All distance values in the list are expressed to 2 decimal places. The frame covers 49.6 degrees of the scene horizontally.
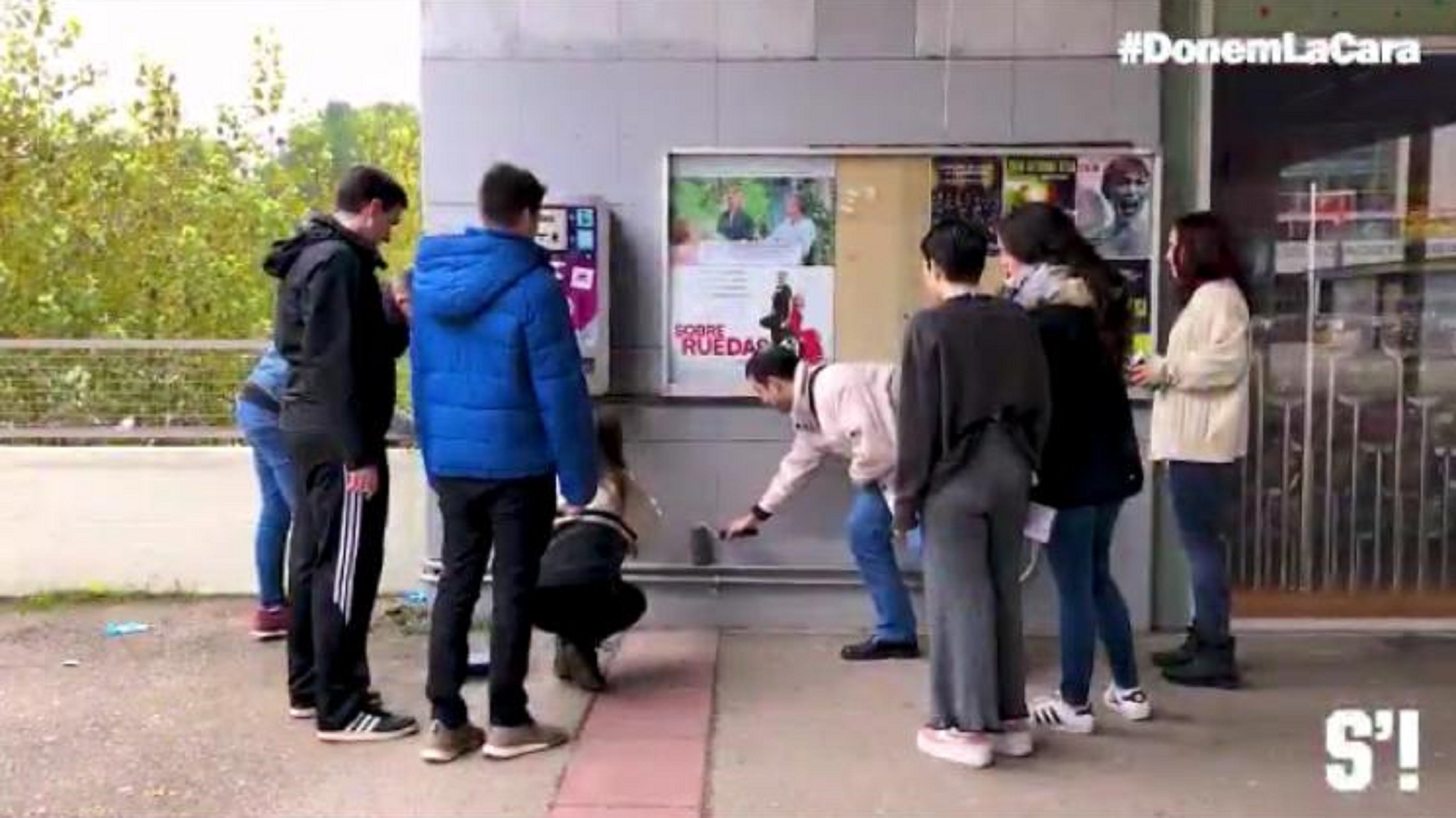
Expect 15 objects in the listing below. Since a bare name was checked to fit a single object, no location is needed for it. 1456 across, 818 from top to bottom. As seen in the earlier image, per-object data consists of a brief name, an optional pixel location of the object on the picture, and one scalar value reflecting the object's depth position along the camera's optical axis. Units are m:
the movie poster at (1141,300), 6.07
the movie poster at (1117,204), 6.02
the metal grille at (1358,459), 6.43
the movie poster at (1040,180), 6.03
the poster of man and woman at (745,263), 6.09
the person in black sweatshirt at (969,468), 4.53
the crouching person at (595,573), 5.22
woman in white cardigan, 5.36
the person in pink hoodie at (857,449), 5.63
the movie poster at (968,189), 6.04
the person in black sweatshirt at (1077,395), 4.80
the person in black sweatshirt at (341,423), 4.79
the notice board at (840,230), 6.04
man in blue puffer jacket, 4.60
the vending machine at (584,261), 5.96
